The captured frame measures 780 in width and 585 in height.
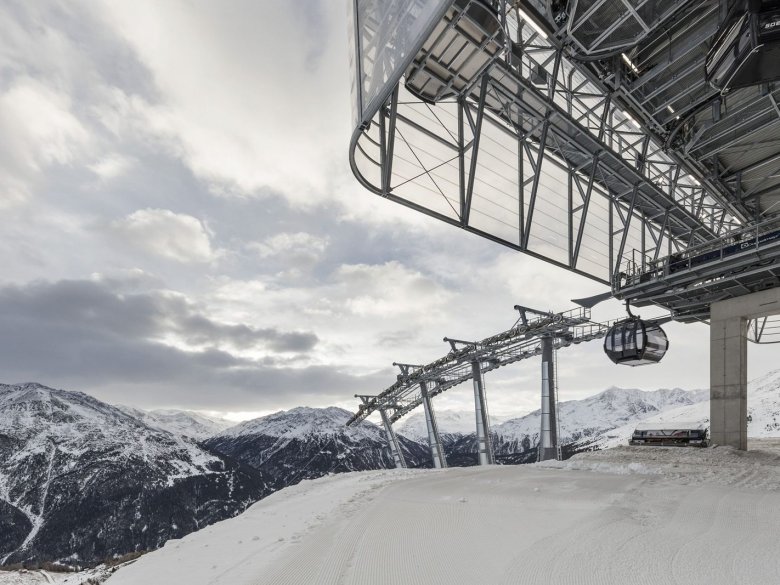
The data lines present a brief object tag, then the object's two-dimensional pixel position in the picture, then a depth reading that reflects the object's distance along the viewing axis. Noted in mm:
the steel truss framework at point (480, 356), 35156
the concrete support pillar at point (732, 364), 21172
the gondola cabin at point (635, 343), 20656
